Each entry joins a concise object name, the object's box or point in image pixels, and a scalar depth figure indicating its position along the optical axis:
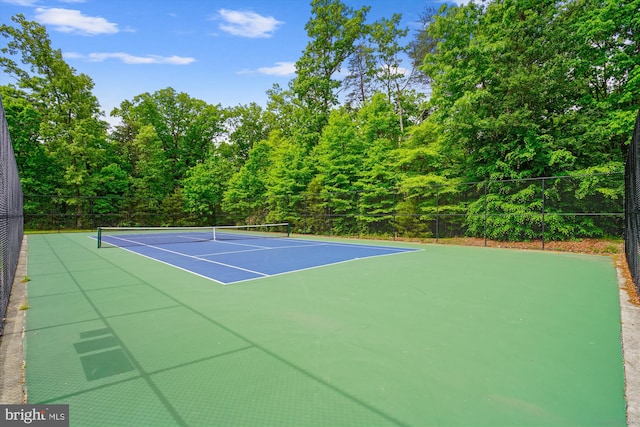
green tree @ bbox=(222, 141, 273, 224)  24.66
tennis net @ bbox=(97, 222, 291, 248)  14.74
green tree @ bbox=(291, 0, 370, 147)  27.66
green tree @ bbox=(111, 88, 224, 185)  35.22
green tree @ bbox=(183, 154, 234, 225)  27.88
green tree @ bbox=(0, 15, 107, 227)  25.48
